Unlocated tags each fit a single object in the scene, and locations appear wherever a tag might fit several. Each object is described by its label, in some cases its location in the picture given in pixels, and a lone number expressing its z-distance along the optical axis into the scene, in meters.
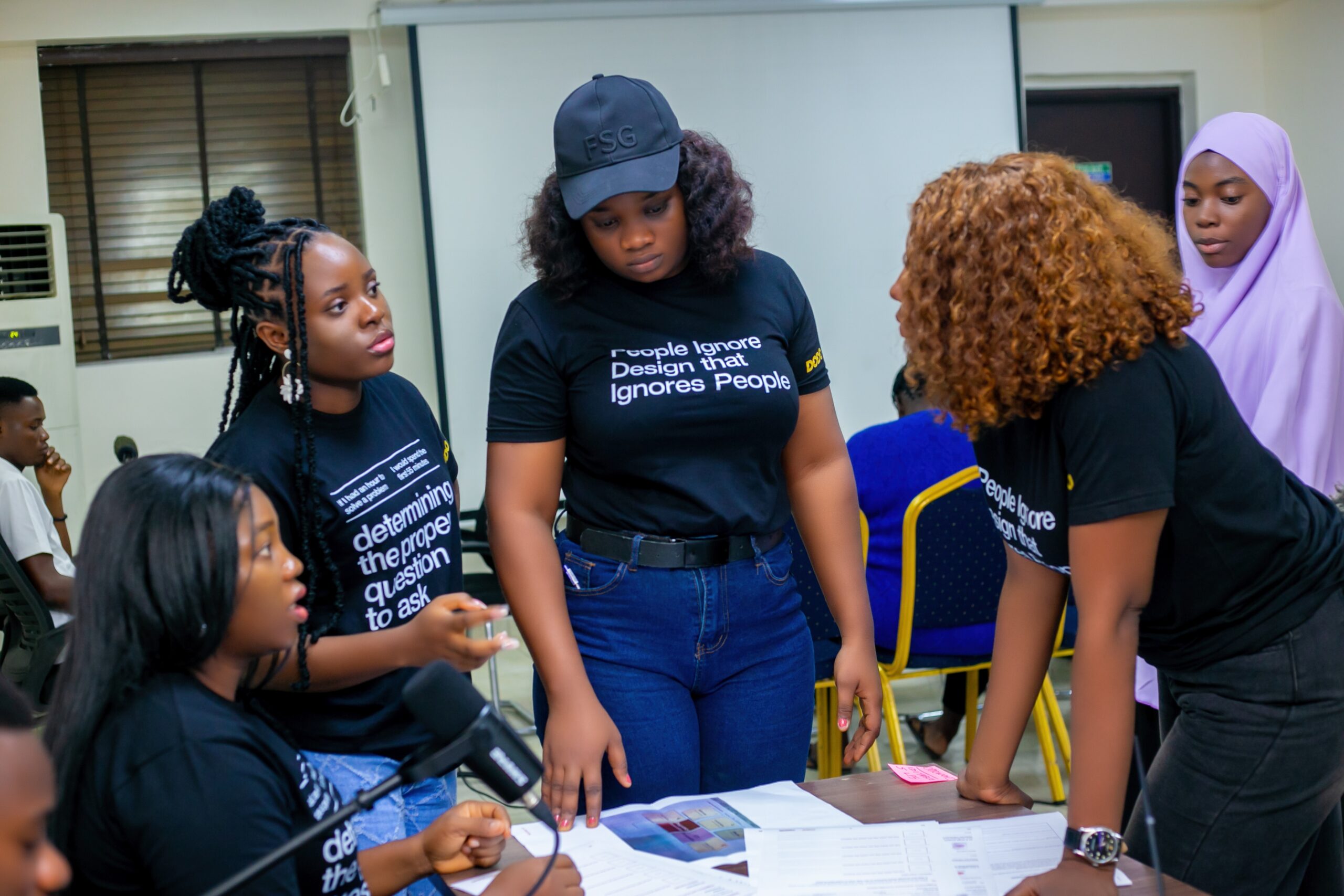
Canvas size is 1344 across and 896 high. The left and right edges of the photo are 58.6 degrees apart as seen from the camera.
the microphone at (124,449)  3.71
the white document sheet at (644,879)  1.18
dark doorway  5.45
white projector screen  4.64
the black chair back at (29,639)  2.91
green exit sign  5.47
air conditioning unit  4.16
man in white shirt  3.08
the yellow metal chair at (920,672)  2.67
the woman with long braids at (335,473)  1.33
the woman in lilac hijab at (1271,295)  2.02
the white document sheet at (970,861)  1.18
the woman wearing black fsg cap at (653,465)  1.50
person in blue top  2.79
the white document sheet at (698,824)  1.28
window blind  4.72
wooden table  1.35
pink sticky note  1.47
